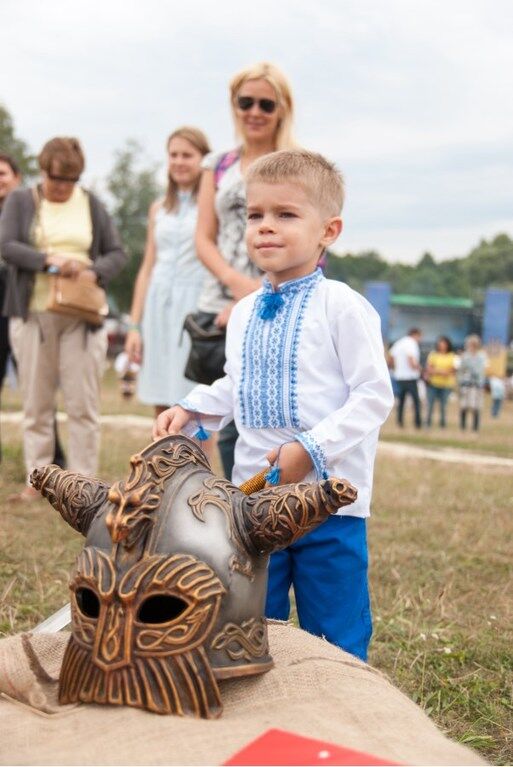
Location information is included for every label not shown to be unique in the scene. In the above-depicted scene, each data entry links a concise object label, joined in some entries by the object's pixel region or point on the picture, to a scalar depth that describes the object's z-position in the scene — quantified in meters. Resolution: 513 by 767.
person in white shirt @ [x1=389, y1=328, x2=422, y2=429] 15.66
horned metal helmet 1.97
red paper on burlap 1.75
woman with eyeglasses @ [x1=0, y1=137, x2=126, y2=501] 5.55
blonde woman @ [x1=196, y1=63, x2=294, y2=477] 3.91
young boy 2.57
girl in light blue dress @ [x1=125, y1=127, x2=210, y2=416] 5.27
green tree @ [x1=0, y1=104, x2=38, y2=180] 30.19
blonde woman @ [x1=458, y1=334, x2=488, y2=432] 16.30
